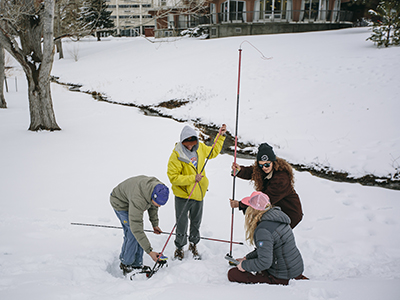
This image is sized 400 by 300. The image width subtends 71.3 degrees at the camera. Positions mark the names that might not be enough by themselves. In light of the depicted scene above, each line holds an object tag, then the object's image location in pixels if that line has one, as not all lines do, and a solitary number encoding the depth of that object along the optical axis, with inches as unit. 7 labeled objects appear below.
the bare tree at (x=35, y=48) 307.9
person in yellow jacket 147.1
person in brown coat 138.3
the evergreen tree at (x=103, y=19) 1297.7
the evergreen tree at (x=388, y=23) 510.6
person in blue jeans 126.0
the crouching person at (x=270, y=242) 111.0
